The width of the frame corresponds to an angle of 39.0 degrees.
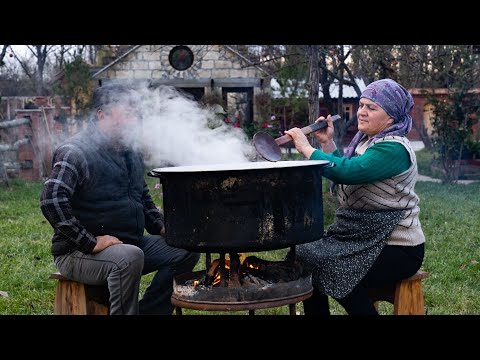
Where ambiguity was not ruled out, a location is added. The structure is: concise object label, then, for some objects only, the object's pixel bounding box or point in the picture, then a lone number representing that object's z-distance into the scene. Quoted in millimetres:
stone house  19234
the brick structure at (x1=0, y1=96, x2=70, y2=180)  12867
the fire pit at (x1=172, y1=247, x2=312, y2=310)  3383
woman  3691
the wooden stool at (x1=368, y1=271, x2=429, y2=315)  3844
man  3707
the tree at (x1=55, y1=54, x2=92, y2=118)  19766
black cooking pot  3287
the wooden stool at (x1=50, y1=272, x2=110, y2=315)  3861
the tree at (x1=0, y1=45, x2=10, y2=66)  13602
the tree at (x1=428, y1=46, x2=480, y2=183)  13422
